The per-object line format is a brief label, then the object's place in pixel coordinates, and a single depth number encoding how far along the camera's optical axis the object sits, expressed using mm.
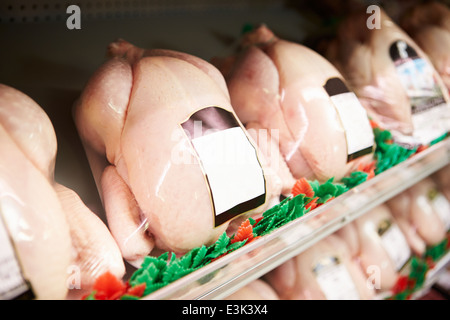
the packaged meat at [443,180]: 1722
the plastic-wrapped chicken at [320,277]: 1112
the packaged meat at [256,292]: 1014
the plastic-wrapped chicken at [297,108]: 914
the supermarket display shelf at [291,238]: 689
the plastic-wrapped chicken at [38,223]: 509
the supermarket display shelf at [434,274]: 1550
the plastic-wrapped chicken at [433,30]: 1391
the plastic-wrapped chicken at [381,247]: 1289
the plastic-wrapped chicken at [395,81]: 1158
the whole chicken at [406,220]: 1509
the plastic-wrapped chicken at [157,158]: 656
